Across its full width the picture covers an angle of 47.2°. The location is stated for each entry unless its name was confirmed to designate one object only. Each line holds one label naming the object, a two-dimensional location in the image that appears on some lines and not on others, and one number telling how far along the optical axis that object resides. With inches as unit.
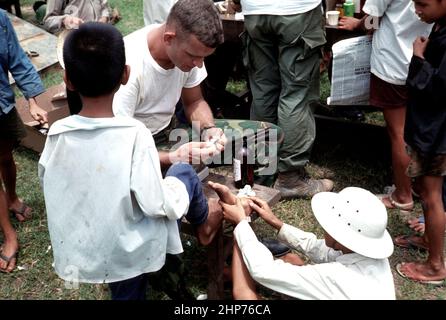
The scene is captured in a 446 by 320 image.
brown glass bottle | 119.0
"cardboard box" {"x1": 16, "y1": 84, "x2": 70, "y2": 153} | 175.9
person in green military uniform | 142.7
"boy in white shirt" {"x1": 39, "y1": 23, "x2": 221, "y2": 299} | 78.5
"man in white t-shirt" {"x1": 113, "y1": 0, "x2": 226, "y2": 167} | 105.6
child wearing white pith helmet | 86.8
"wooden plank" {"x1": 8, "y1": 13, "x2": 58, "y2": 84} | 256.6
